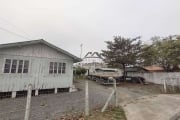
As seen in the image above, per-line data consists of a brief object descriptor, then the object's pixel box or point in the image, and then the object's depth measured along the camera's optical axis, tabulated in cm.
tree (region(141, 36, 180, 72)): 1246
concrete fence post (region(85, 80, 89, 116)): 369
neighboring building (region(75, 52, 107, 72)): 1941
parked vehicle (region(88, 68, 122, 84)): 1218
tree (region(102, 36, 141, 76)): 1330
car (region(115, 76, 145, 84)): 1358
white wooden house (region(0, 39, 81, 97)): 615
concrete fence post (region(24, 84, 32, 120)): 266
